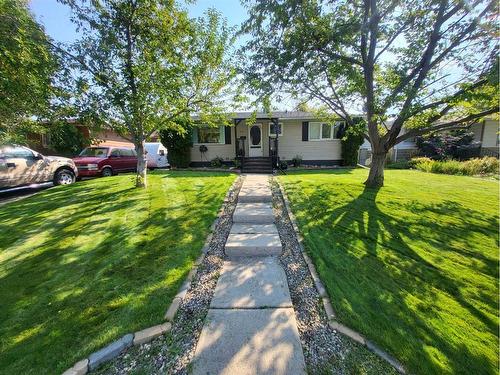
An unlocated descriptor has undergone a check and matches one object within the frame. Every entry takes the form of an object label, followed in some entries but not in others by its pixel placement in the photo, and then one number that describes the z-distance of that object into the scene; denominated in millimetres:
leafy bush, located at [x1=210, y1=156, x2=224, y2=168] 13967
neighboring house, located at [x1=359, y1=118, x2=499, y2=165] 16422
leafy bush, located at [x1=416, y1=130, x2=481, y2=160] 16453
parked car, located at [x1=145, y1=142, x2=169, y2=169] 15219
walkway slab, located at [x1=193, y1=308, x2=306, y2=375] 2029
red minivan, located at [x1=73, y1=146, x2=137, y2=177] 11244
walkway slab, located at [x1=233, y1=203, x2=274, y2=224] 5320
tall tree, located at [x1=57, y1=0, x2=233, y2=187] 5949
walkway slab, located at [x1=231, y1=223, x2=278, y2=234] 4725
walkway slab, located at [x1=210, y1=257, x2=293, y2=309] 2832
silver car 7855
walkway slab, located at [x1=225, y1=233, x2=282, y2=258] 4000
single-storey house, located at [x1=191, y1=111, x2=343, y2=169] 14352
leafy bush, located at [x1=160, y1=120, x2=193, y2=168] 13547
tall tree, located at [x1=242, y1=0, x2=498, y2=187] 6012
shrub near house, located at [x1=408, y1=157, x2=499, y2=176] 11891
